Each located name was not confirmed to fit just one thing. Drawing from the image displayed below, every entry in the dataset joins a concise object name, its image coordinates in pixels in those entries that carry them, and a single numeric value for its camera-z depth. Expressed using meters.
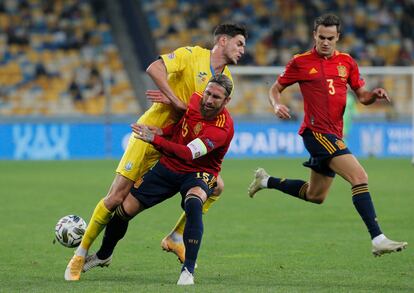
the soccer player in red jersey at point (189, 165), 14.77
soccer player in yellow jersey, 16.16
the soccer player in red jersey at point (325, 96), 18.09
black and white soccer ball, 16.66
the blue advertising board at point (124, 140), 52.47
